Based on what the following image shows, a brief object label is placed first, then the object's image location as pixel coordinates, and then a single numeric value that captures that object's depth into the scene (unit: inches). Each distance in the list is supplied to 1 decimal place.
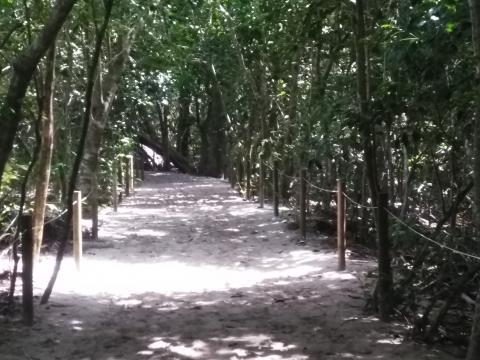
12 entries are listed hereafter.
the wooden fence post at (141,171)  1038.6
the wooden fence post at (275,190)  509.0
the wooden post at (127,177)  721.0
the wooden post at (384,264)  213.8
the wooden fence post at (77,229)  298.0
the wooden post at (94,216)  400.2
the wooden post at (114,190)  572.7
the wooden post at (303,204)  400.8
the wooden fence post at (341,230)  296.8
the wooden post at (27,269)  199.3
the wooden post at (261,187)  591.2
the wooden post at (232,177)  841.8
